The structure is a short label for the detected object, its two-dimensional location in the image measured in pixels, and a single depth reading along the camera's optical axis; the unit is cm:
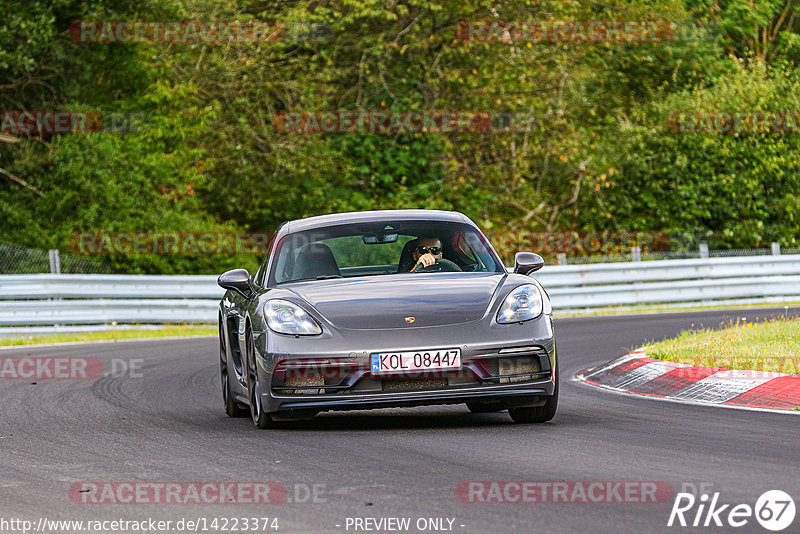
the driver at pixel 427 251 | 1919
